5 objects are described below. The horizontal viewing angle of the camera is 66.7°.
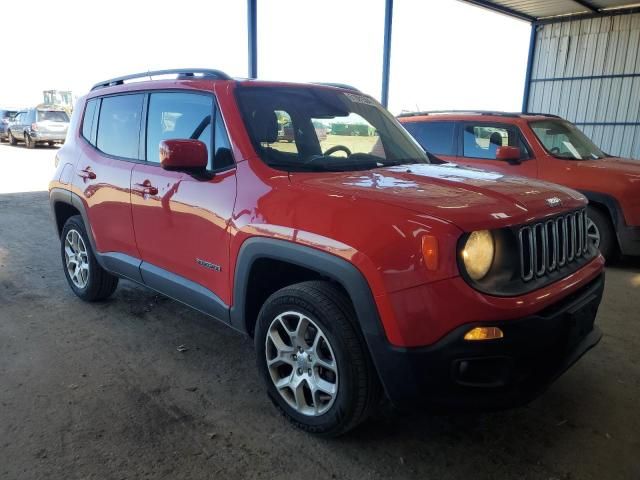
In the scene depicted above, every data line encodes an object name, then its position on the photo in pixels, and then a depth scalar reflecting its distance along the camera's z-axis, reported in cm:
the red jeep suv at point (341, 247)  202
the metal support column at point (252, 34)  882
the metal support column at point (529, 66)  1583
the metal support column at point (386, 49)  1107
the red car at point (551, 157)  557
